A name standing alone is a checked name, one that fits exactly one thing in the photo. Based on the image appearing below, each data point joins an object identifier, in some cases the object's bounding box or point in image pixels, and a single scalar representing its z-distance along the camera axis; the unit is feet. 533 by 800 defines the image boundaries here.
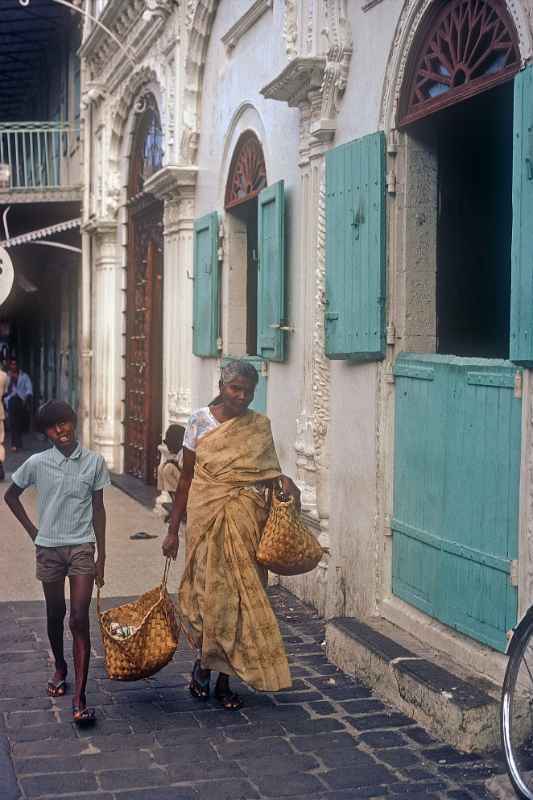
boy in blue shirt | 18.69
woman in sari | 19.03
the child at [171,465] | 34.12
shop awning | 58.80
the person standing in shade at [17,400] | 69.10
